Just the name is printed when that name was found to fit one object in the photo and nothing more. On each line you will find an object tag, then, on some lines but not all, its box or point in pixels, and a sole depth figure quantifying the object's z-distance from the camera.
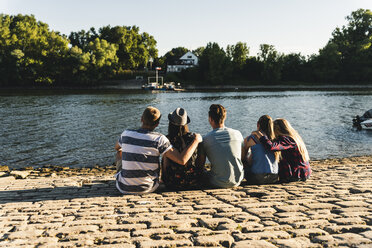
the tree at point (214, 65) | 97.81
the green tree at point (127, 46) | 104.73
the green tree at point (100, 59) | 86.62
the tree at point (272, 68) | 100.25
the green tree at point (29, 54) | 80.69
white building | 132.25
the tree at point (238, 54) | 105.88
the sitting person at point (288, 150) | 6.05
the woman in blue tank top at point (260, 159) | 6.14
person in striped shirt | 5.30
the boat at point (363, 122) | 23.67
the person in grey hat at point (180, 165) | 5.43
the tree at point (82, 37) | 110.44
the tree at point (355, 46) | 98.62
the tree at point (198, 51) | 165.73
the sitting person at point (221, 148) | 5.68
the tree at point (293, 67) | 104.50
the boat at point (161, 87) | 85.44
